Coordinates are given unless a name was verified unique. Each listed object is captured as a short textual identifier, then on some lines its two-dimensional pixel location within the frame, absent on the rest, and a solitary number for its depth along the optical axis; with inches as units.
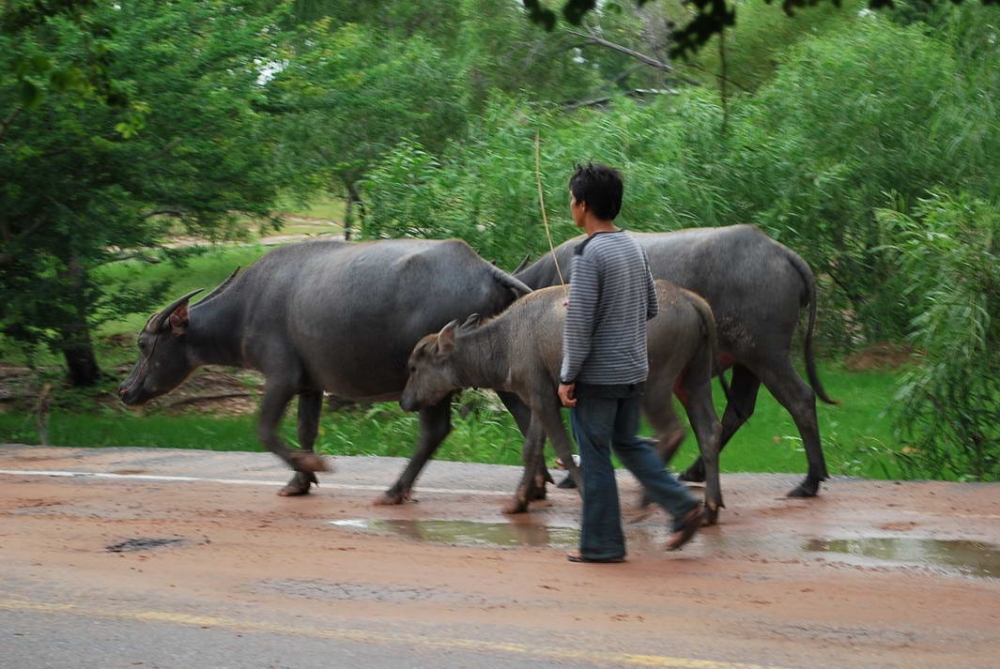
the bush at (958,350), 950.4
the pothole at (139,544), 650.2
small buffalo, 671.1
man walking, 576.1
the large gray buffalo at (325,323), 790.5
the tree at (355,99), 1635.1
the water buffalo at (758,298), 775.1
